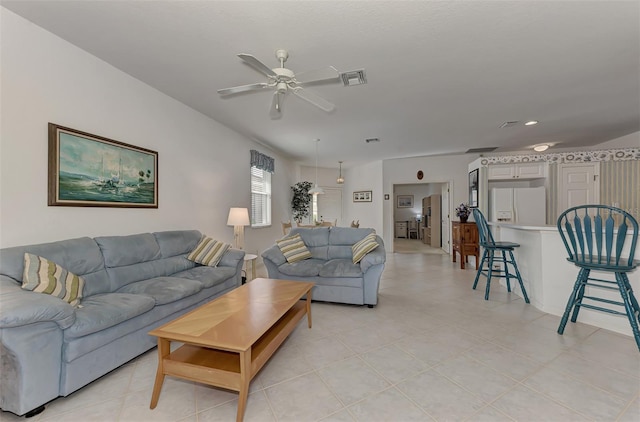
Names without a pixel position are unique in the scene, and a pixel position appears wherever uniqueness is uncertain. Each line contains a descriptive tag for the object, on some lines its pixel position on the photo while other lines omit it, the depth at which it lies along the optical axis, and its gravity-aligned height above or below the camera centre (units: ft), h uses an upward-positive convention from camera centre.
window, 18.97 +1.02
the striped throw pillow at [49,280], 6.01 -1.56
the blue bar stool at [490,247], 11.28 -1.49
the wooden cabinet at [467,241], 17.56 -1.91
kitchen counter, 8.88 -2.31
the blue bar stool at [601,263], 7.34 -1.43
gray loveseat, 10.52 -2.35
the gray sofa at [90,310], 4.93 -2.26
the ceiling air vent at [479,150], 20.83 +4.83
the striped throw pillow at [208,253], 10.84 -1.65
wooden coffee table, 5.00 -2.45
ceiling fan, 6.70 +3.53
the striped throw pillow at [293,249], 12.12 -1.68
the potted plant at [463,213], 17.79 -0.09
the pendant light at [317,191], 20.69 +1.55
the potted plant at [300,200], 25.67 +1.08
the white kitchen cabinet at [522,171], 17.10 +2.57
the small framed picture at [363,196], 26.63 +1.55
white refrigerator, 16.65 +0.41
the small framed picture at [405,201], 38.19 +1.48
